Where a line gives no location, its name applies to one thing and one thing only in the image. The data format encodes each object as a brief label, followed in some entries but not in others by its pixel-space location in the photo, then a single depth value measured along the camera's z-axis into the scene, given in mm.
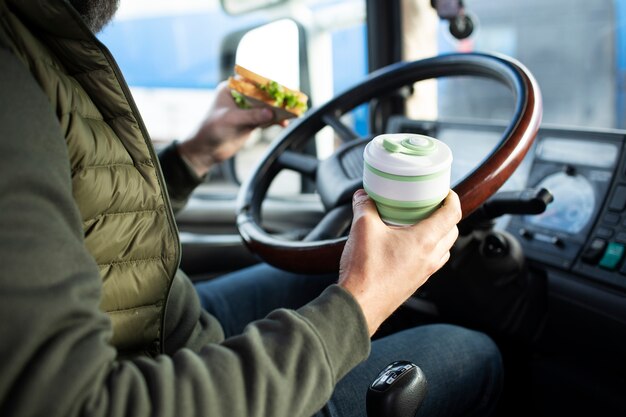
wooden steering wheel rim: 832
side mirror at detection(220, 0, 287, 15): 1918
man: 509
